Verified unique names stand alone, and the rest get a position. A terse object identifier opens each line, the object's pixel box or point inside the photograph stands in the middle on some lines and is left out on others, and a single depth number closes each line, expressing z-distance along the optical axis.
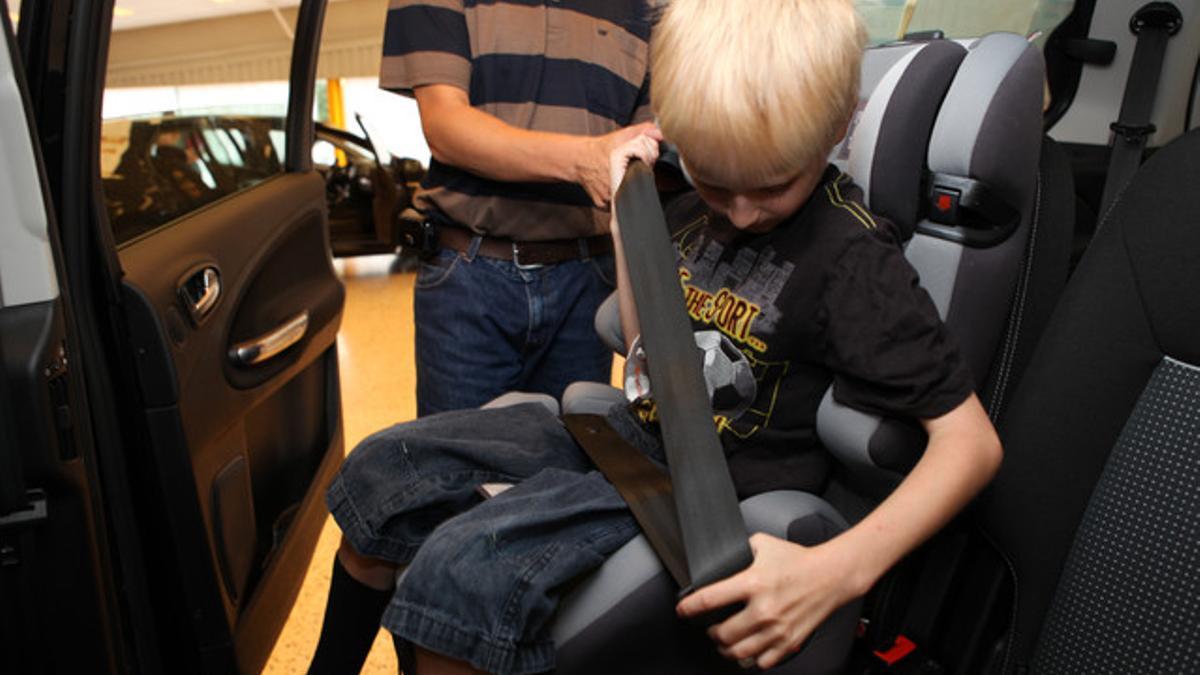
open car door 1.03
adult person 1.27
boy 0.76
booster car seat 0.84
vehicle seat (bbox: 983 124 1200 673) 0.88
